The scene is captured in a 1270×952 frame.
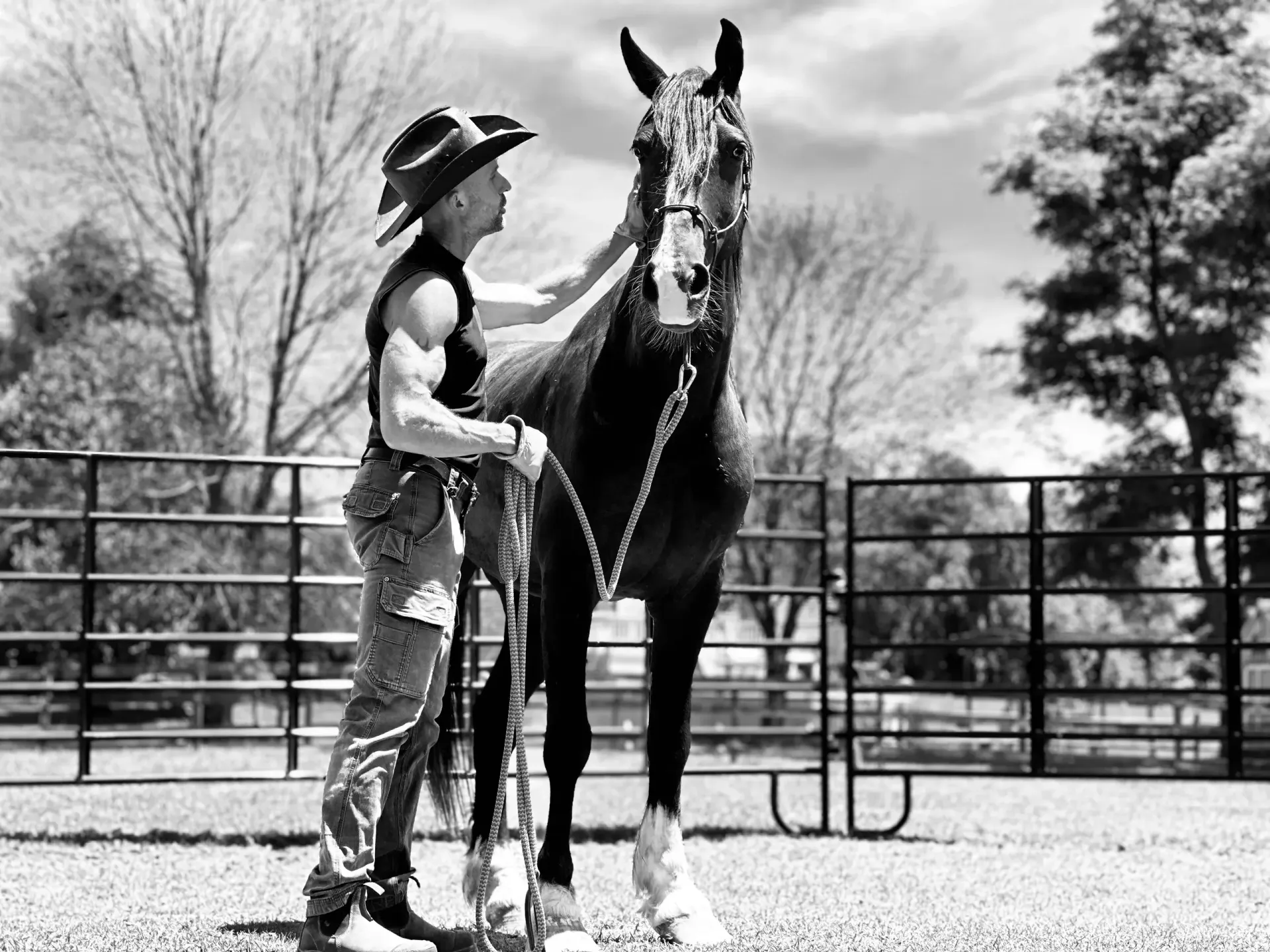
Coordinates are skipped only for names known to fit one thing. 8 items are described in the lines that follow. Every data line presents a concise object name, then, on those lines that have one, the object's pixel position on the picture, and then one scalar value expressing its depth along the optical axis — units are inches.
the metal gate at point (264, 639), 283.0
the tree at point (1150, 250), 730.2
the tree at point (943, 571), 927.7
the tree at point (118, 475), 687.7
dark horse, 143.9
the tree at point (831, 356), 924.6
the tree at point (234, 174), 684.1
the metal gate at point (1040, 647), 289.6
